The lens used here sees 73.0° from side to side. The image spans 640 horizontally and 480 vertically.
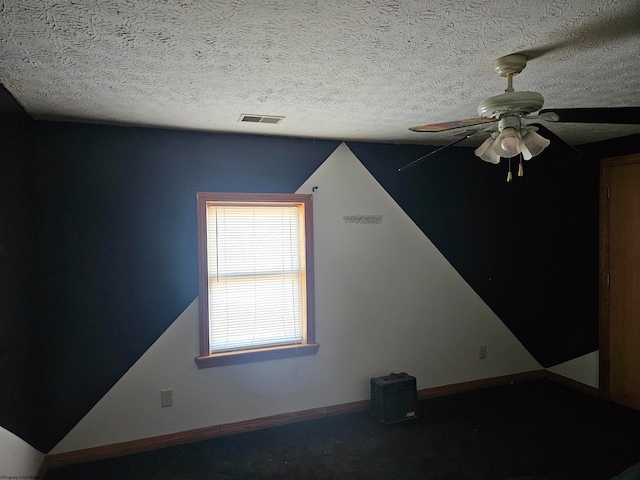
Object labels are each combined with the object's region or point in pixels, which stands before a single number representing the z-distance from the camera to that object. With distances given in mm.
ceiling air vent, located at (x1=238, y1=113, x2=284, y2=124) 2867
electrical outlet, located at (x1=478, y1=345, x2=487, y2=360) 4266
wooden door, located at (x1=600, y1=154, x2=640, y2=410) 3770
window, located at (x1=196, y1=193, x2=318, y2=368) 3328
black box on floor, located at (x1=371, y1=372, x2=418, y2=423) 3484
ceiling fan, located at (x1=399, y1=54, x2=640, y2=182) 1729
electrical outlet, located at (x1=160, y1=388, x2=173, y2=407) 3166
